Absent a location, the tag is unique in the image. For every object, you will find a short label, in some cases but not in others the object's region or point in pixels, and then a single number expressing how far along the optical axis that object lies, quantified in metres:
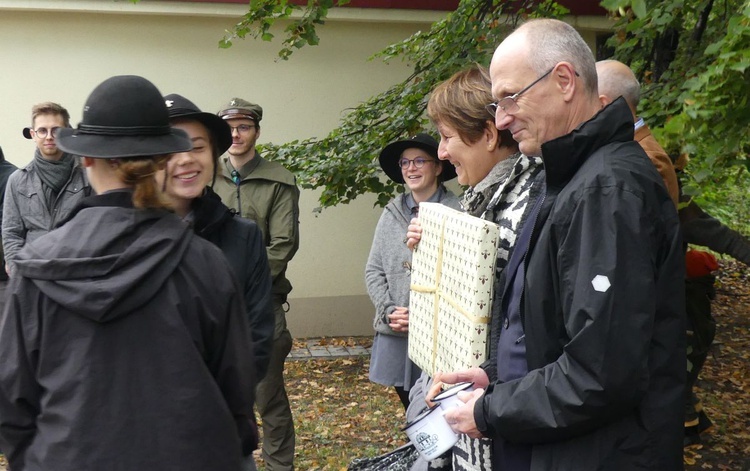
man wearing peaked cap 5.39
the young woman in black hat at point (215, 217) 3.38
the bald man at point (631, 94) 3.86
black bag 3.64
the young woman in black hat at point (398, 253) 5.06
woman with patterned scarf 2.79
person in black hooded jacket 2.22
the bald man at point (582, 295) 2.18
